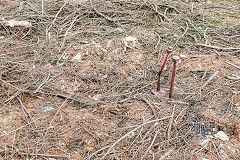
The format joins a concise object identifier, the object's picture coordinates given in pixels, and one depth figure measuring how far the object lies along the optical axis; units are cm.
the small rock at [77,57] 311
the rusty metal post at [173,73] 219
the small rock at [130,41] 336
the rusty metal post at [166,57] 227
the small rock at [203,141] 208
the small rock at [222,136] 212
